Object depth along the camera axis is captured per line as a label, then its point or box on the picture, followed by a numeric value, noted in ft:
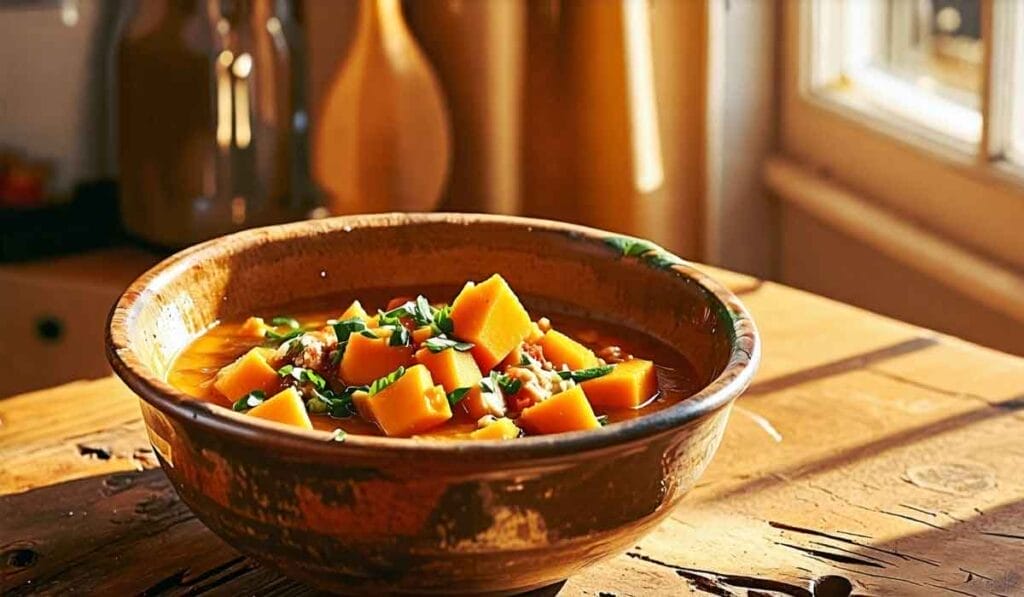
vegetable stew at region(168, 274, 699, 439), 2.85
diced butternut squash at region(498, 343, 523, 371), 3.13
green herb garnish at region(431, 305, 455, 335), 3.13
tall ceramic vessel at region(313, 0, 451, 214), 4.76
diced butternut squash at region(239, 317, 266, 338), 3.42
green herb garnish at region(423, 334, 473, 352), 2.99
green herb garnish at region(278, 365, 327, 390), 3.05
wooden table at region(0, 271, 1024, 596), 3.03
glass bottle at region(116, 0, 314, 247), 4.72
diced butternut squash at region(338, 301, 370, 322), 3.38
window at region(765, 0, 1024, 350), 4.39
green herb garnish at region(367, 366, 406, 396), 2.89
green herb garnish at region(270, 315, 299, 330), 3.47
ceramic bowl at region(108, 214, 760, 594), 2.50
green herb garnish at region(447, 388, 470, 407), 2.93
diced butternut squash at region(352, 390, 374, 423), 2.93
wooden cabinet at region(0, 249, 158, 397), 4.86
